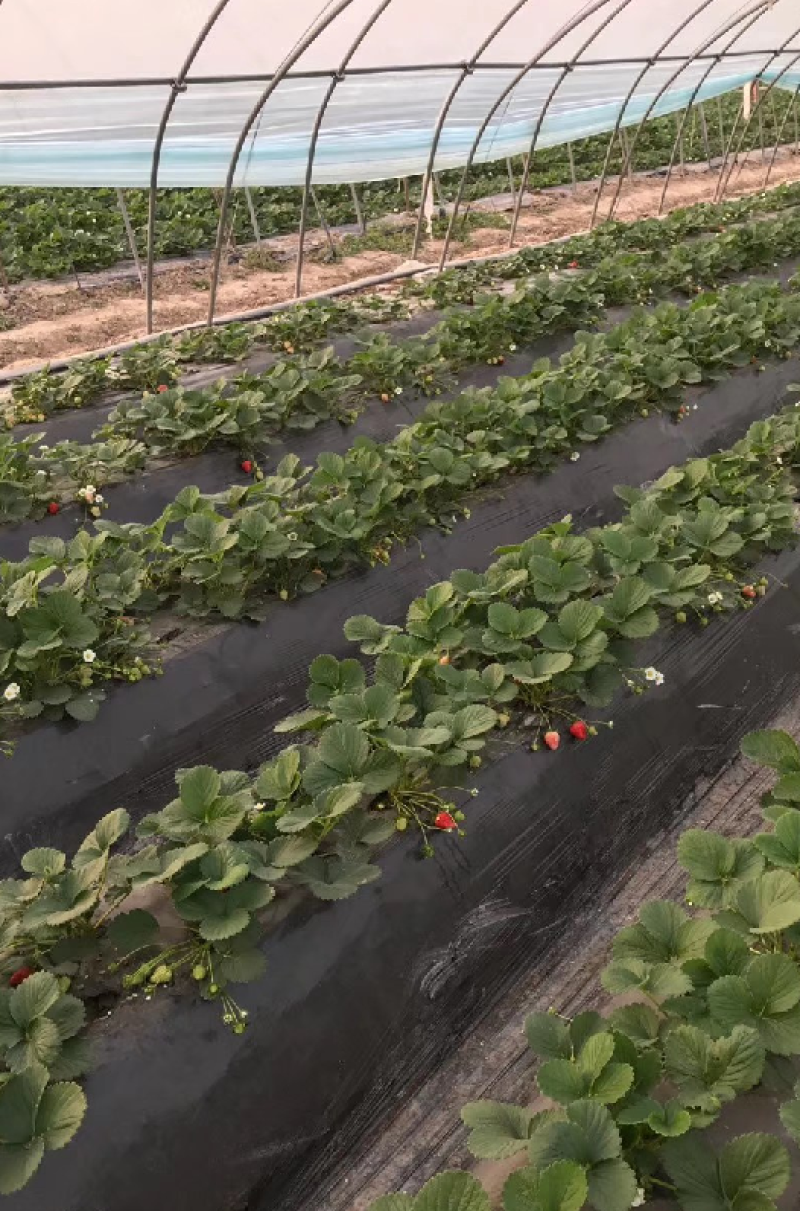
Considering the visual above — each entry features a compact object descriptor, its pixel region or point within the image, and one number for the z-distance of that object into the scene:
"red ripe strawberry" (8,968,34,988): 2.03
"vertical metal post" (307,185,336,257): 11.89
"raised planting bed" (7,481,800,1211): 1.91
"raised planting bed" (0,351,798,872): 2.93
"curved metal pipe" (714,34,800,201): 13.67
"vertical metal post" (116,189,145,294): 9.37
